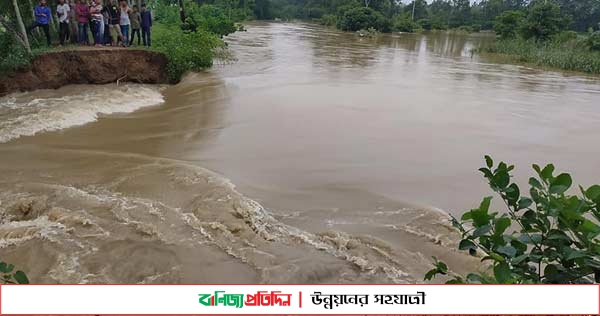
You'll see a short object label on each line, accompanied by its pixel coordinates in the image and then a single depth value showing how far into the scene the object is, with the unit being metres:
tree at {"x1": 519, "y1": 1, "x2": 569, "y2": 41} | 27.67
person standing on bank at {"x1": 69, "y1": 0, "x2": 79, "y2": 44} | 11.22
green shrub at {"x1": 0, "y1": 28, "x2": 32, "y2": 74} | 9.70
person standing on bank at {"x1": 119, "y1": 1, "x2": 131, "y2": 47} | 11.37
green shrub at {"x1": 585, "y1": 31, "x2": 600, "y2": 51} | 22.77
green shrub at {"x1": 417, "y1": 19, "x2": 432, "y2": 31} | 50.94
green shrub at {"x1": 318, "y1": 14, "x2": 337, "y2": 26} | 51.44
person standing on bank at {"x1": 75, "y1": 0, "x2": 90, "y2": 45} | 10.79
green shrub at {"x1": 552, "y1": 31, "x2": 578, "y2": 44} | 26.40
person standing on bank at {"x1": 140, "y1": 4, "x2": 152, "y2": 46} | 12.20
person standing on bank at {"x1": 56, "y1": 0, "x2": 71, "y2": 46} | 10.55
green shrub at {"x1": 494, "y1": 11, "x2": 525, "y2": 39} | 32.62
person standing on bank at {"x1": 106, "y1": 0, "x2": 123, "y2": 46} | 11.26
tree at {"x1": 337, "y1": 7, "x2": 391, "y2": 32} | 44.31
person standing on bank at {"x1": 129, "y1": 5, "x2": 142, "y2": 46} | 12.10
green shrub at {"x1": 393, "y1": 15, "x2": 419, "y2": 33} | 46.03
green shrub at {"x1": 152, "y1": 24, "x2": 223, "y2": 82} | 12.16
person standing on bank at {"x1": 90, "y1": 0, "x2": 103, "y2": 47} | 10.90
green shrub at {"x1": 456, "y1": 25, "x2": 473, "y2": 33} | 49.84
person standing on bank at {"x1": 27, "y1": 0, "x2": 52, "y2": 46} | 10.37
